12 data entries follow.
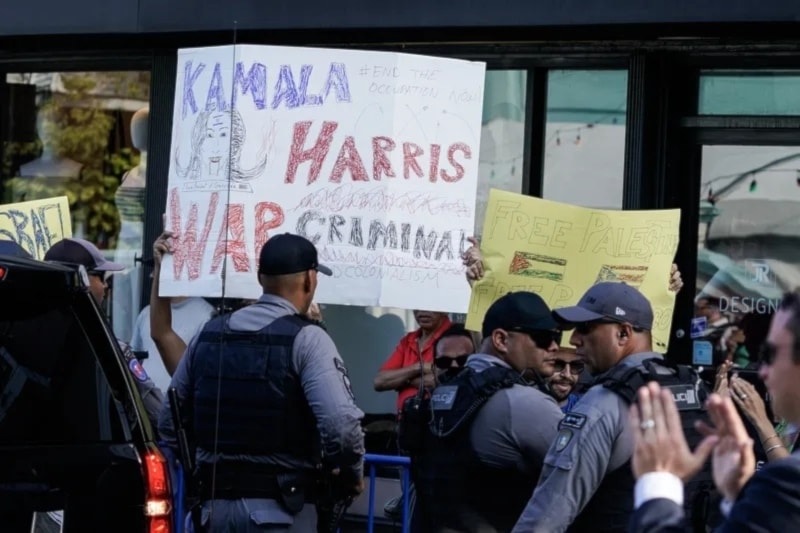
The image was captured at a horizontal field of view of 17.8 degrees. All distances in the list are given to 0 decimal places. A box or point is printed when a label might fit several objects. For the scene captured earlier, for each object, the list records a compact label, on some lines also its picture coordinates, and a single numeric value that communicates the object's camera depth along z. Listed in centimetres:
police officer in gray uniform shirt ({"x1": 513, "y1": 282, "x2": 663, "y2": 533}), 791
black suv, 751
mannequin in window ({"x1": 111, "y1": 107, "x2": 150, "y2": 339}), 1680
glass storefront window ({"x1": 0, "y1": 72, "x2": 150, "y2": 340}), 1691
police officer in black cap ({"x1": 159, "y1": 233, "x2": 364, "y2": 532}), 952
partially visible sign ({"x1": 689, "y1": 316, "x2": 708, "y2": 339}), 1479
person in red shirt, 1388
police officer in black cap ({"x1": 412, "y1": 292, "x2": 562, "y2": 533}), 880
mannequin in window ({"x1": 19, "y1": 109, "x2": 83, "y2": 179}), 1749
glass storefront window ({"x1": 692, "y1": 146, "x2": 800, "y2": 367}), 1453
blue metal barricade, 1193
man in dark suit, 495
